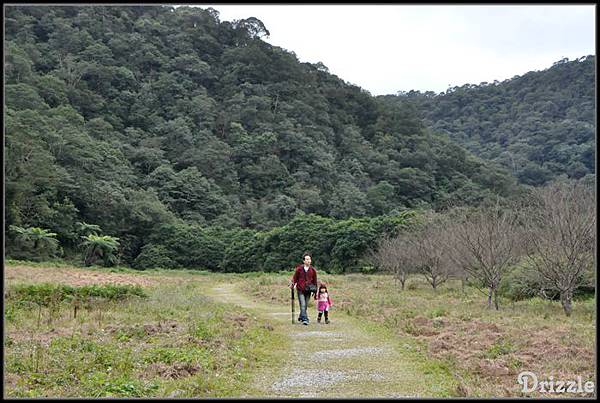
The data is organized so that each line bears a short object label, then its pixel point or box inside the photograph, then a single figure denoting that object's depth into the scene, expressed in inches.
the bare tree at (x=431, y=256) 1121.4
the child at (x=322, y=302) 567.8
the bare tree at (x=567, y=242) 677.9
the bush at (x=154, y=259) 2379.4
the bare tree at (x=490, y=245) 788.6
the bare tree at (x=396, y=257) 1253.1
